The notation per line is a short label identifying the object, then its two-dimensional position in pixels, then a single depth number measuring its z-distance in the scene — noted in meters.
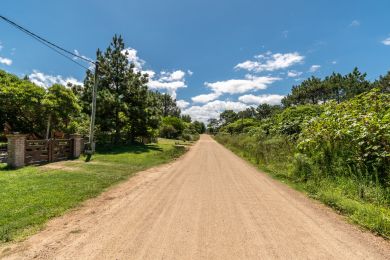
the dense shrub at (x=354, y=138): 8.10
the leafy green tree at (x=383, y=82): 46.96
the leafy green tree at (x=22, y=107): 17.22
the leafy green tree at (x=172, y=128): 62.68
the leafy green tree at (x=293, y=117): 21.34
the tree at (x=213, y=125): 164.75
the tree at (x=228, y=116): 135.50
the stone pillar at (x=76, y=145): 17.11
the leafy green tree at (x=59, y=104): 17.89
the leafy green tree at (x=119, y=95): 25.86
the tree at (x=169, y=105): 97.38
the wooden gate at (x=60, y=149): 15.03
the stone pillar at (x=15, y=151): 12.11
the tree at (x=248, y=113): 123.57
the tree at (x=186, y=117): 137.12
